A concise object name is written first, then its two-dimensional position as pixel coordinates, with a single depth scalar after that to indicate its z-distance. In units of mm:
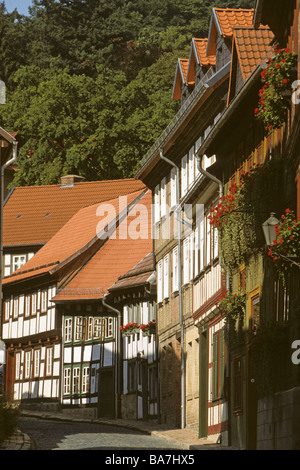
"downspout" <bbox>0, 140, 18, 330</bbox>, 35625
